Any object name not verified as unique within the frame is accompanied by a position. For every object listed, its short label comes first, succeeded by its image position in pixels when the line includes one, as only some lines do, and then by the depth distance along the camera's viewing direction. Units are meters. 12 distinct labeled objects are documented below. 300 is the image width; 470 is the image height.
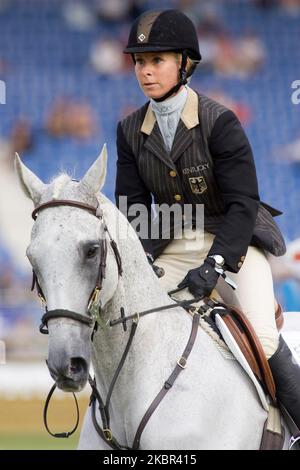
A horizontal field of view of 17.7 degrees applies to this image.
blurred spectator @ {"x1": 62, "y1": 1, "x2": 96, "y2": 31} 16.06
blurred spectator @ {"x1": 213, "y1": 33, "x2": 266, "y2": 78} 15.78
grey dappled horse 3.97
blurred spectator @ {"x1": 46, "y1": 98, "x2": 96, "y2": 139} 15.13
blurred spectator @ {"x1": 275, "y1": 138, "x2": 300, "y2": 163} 14.81
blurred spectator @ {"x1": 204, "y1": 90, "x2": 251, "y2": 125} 15.29
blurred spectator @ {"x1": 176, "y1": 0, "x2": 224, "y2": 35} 15.85
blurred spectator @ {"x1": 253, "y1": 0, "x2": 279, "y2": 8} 16.12
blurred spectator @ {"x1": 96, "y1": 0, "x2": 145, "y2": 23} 16.08
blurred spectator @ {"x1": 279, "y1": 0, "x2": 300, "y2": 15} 16.05
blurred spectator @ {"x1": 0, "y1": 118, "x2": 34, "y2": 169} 14.56
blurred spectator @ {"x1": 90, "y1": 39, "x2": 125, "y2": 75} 15.81
